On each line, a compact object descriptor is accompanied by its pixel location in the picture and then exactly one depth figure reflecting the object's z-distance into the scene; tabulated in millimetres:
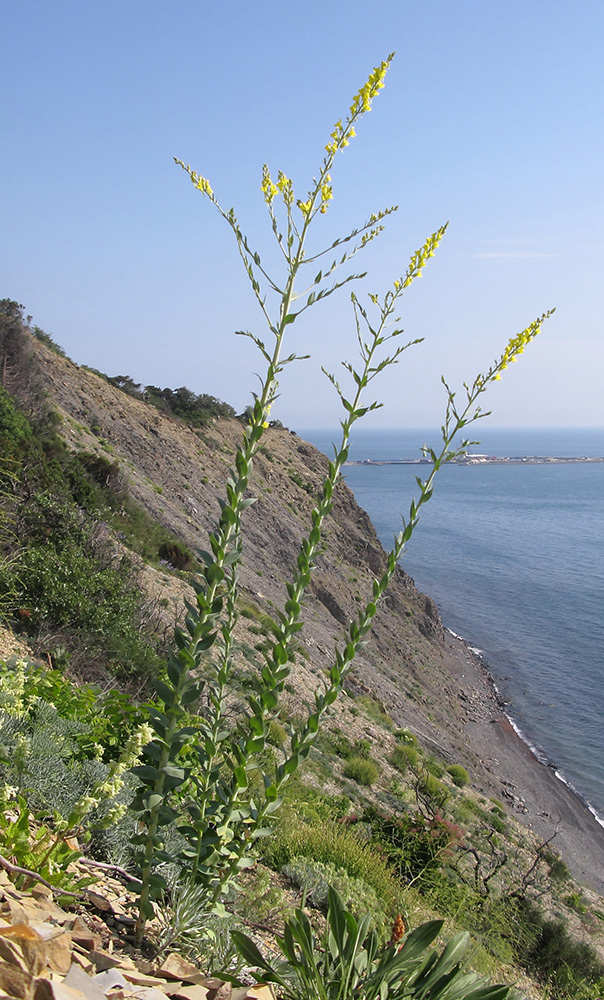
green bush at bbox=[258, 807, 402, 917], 4422
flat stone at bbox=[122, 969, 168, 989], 2061
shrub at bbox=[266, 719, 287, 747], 11020
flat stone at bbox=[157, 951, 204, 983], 2225
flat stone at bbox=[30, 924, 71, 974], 1828
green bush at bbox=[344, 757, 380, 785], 13344
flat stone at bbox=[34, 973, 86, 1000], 1626
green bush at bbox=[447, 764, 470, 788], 20847
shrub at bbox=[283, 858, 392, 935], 4004
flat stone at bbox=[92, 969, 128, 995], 1918
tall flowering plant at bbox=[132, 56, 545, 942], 2246
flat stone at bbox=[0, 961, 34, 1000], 1618
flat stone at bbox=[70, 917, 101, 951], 2123
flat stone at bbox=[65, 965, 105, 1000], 1770
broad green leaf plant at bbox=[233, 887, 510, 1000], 2281
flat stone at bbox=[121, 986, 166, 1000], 1963
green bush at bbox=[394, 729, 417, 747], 20316
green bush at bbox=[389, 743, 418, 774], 16953
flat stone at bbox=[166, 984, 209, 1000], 2102
